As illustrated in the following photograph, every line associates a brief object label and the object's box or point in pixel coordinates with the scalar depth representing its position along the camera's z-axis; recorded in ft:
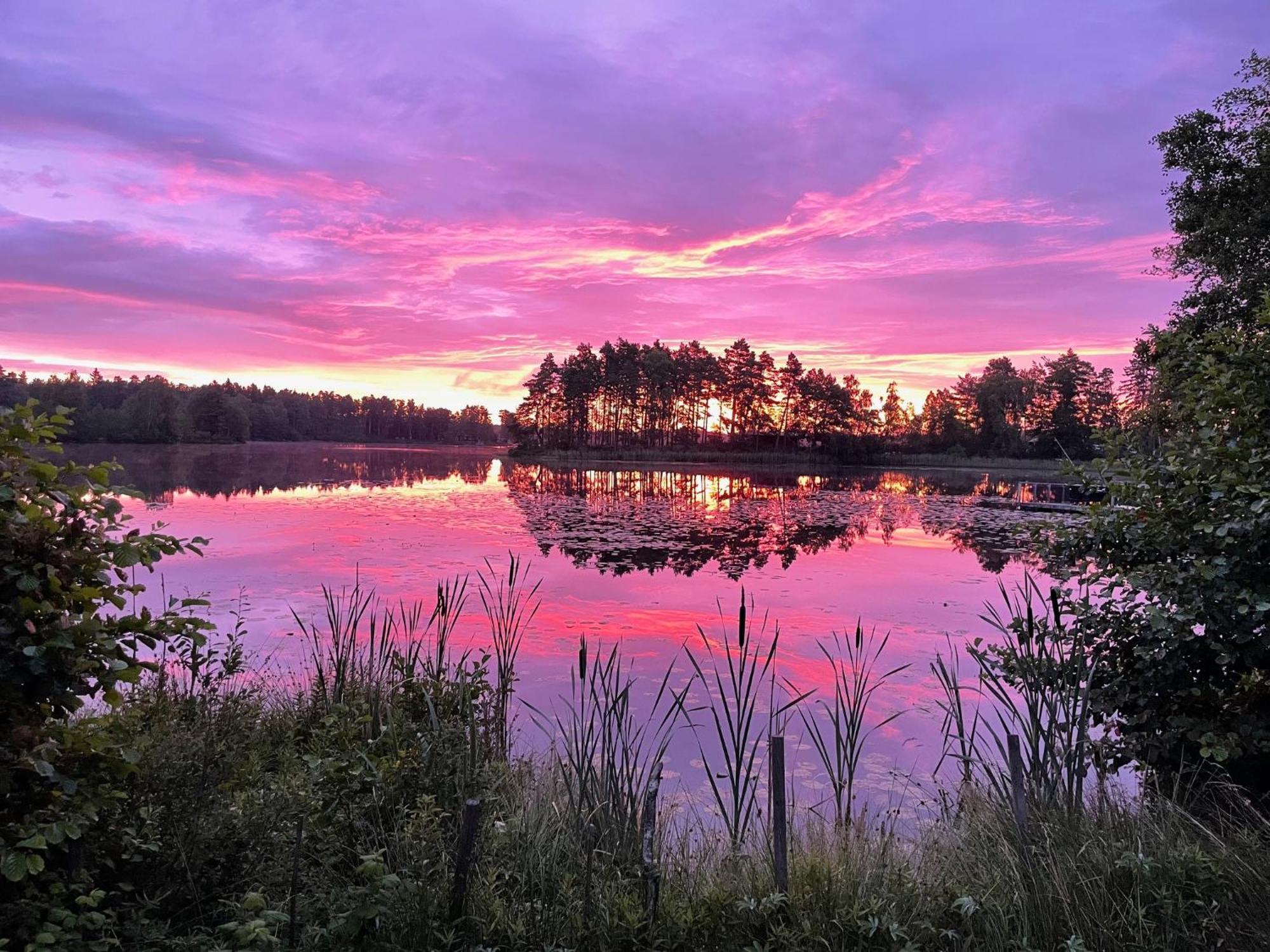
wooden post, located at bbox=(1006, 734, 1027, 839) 11.12
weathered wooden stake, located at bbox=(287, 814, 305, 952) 8.61
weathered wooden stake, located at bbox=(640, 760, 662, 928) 10.11
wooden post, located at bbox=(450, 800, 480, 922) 9.73
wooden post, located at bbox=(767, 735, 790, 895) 10.61
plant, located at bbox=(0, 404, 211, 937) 7.43
